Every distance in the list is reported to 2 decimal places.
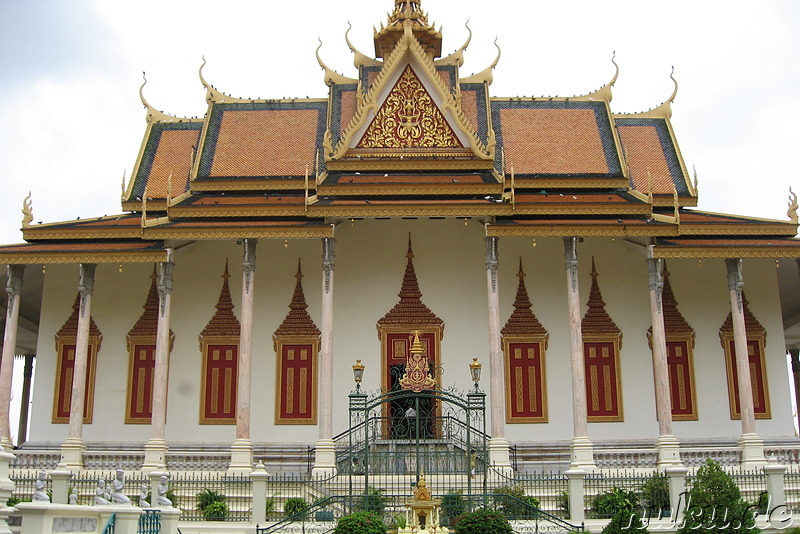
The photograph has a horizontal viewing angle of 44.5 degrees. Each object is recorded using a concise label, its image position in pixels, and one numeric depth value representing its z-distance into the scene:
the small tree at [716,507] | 14.27
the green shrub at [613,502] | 16.45
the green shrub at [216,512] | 17.16
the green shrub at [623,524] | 14.39
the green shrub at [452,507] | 16.00
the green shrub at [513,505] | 15.87
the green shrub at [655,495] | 16.62
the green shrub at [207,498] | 17.72
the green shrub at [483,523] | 14.52
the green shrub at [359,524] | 14.46
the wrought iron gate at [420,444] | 18.14
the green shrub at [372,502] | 16.20
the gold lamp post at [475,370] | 20.83
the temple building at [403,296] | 21.52
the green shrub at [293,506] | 17.22
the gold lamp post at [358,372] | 20.94
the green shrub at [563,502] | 17.08
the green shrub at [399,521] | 15.27
